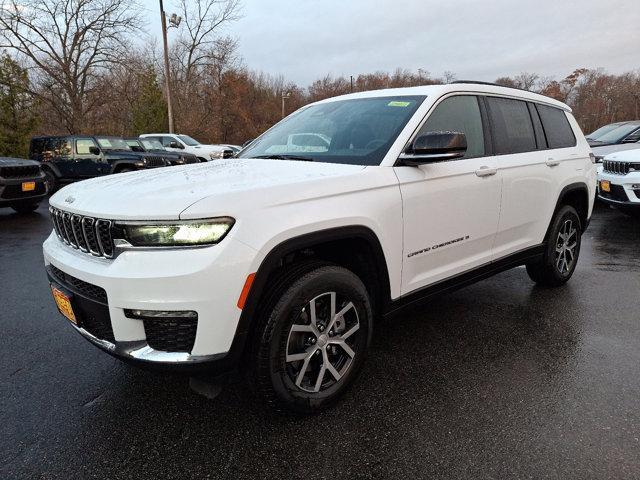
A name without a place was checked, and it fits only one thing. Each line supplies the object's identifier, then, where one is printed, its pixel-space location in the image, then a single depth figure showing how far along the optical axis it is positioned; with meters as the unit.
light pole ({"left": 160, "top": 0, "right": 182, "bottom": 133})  21.64
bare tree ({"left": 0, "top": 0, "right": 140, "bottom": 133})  25.78
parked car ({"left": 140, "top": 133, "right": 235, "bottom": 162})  18.37
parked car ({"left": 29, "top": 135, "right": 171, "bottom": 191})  11.84
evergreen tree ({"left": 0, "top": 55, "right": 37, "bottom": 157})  16.52
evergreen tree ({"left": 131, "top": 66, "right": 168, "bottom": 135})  28.28
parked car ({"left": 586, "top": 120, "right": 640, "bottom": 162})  9.55
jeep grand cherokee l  1.89
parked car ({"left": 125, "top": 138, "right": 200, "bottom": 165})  13.88
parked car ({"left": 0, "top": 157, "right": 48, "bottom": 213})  8.34
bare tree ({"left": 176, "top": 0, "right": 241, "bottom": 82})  35.97
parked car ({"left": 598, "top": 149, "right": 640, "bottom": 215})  6.82
